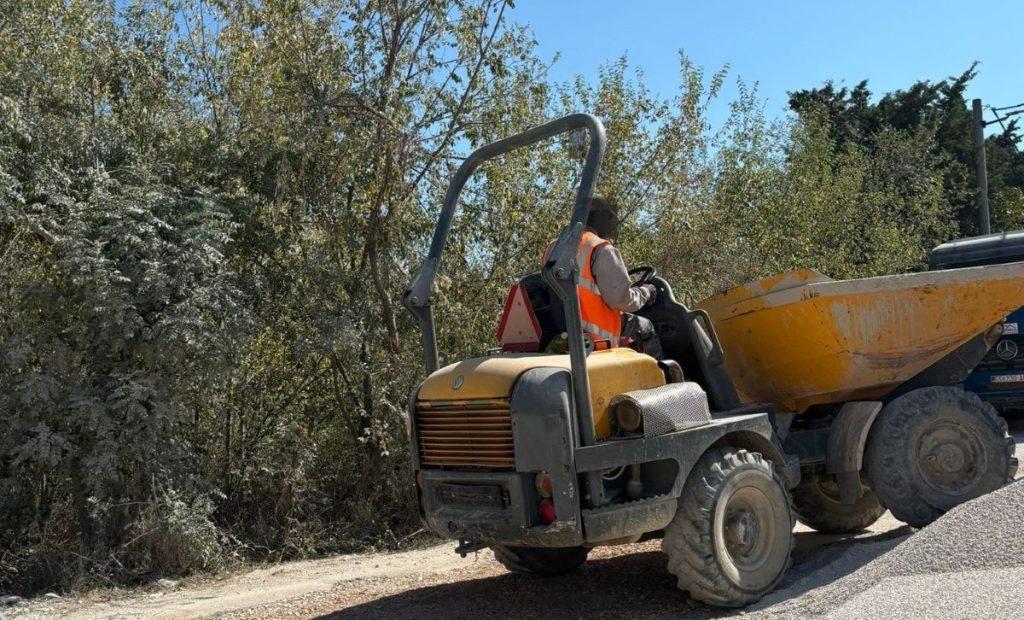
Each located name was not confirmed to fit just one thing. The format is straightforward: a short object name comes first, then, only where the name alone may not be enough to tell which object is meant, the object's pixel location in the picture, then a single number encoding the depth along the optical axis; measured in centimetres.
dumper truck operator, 601
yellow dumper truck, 557
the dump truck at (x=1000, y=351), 1287
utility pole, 2306
